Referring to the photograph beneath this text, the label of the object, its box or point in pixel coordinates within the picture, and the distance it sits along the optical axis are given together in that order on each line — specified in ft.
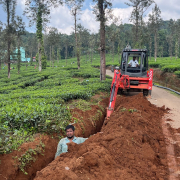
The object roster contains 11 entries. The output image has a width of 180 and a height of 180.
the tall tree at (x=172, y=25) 194.39
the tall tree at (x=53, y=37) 158.66
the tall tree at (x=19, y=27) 101.91
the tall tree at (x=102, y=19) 53.88
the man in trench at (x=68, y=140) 16.02
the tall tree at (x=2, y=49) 133.98
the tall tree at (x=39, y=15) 101.35
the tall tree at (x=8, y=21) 93.85
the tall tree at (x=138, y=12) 106.32
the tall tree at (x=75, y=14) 100.43
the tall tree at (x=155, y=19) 132.26
